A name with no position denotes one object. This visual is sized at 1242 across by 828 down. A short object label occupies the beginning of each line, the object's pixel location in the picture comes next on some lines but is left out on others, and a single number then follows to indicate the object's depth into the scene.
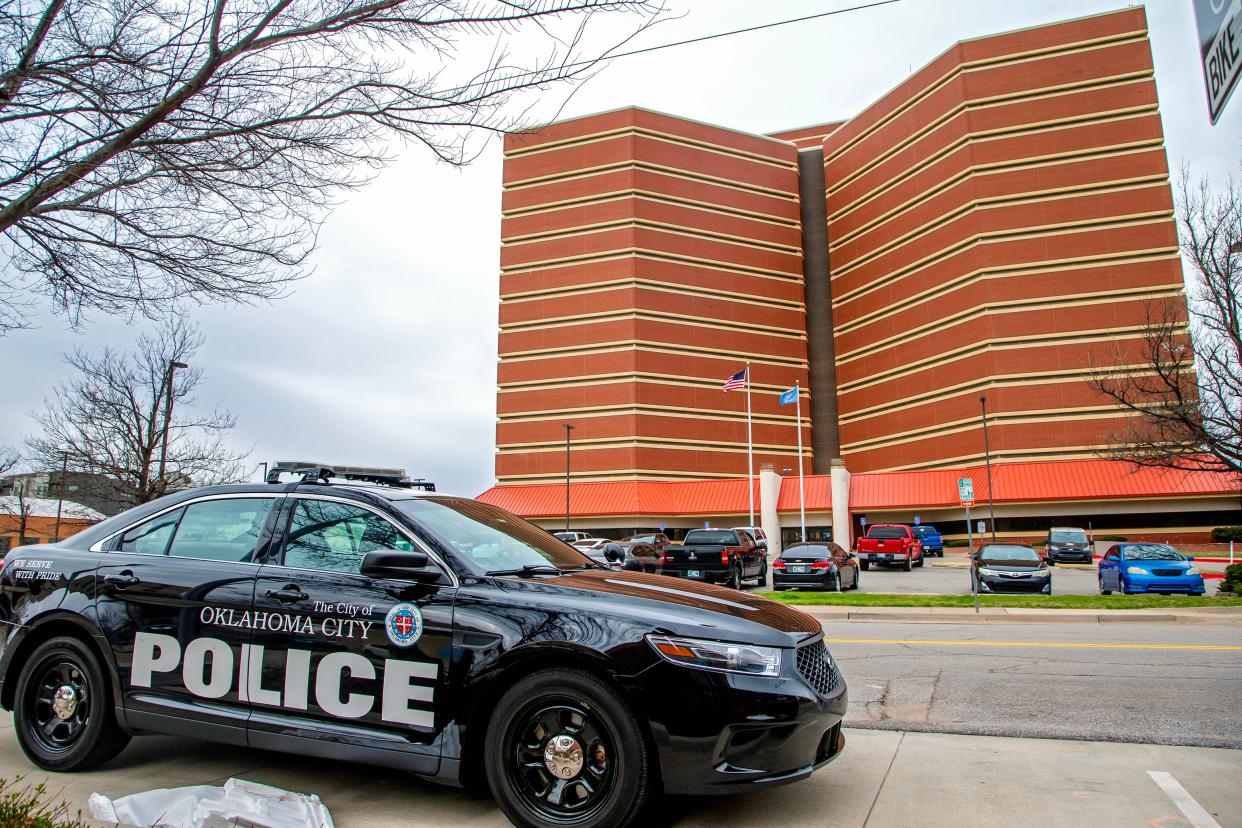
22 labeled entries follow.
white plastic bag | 3.49
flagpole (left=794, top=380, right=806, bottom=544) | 49.12
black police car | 3.46
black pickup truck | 20.73
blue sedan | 18.70
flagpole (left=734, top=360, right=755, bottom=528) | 49.22
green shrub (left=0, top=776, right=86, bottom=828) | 3.08
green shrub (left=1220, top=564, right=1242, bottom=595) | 19.11
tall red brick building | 51.22
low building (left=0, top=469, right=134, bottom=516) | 27.17
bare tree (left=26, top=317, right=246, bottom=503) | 26.38
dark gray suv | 37.00
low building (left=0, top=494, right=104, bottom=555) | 48.66
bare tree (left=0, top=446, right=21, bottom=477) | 34.31
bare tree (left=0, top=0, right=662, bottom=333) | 6.21
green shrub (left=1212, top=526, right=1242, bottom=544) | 41.12
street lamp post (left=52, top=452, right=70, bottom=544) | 26.42
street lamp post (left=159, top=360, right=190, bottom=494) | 25.25
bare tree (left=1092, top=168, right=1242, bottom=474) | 19.44
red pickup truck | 33.62
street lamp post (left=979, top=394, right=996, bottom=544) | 45.97
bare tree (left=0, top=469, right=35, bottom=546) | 44.78
